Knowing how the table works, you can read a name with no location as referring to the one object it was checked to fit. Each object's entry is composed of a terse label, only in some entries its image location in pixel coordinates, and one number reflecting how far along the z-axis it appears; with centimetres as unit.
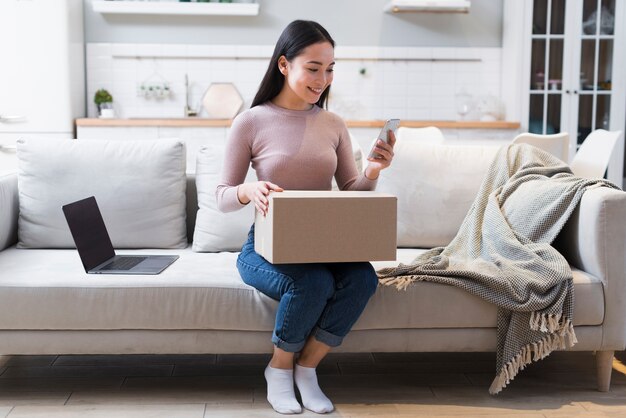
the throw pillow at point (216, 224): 305
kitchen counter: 550
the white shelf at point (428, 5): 584
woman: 233
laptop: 260
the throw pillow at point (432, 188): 313
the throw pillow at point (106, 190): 307
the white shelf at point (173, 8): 582
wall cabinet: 581
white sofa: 245
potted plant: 591
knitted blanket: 247
